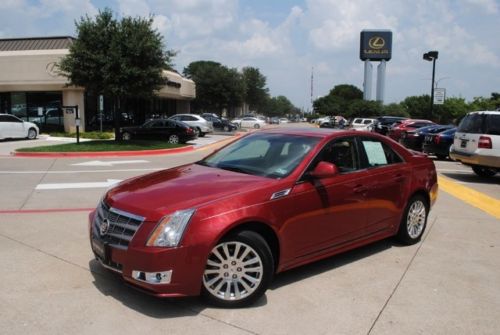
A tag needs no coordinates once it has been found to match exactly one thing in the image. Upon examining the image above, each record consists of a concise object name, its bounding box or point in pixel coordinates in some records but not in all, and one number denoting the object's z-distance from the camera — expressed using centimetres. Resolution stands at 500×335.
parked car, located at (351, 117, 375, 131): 4134
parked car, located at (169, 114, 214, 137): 3173
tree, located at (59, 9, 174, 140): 2170
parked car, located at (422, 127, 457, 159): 1897
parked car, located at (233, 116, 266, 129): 5525
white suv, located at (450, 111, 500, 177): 1222
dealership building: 2989
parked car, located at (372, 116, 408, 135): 3379
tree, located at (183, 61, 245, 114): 6519
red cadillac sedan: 408
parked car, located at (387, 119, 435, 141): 2625
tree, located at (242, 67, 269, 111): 9188
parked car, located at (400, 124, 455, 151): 2175
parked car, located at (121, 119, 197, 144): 2523
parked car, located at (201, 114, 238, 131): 4091
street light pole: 3544
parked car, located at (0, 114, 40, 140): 2428
